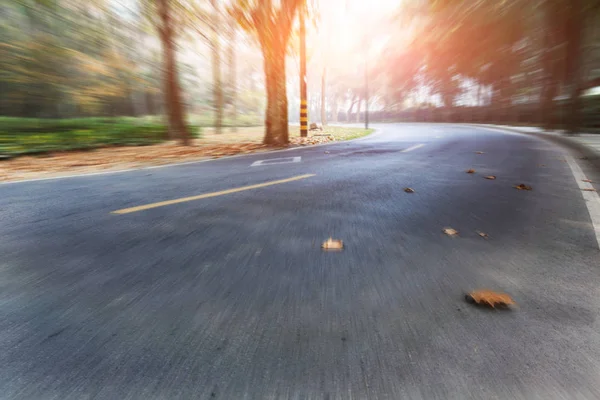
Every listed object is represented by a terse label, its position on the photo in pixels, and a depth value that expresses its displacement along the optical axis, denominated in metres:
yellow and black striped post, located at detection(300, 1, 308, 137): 13.05
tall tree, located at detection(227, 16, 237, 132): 10.90
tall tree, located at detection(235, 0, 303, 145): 10.17
